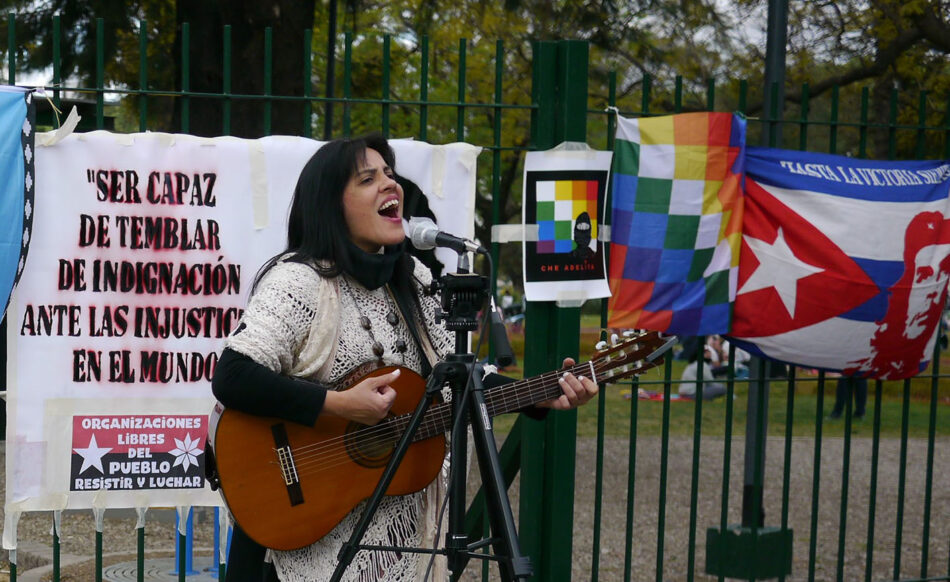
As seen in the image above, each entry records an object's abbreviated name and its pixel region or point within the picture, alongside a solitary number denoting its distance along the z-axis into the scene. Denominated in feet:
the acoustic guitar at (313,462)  9.89
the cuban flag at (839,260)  15.57
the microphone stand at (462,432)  9.58
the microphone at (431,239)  9.68
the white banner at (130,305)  12.95
